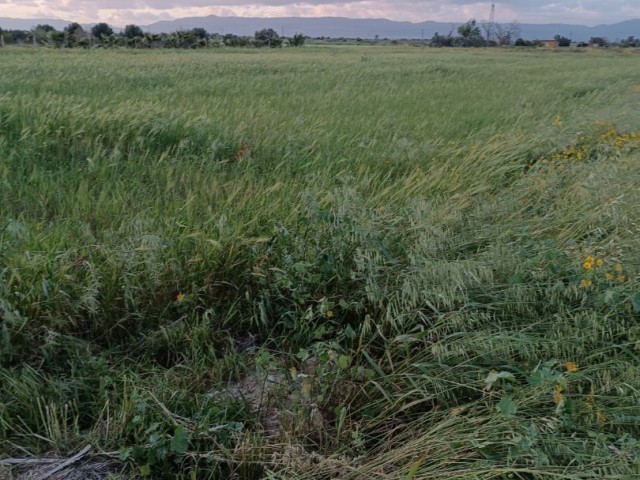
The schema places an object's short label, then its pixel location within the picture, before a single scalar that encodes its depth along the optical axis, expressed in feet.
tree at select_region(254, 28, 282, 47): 173.68
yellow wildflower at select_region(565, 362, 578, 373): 6.95
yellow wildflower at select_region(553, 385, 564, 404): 6.45
